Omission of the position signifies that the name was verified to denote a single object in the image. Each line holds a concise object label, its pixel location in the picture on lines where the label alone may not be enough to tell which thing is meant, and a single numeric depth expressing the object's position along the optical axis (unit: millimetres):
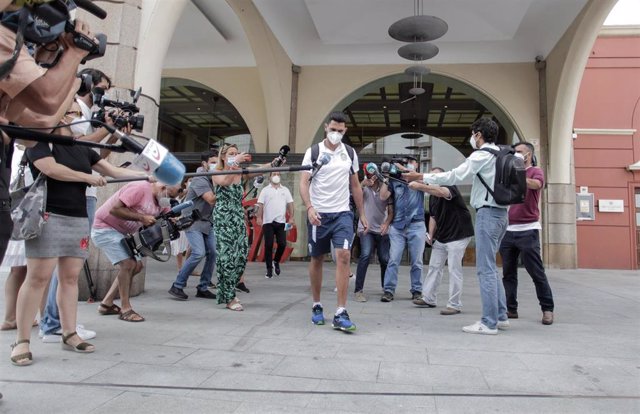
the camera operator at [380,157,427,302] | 5633
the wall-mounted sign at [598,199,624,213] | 13297
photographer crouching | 4035
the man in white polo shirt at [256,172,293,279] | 7977
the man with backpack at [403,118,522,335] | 3863
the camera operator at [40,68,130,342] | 2982
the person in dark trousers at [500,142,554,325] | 4332
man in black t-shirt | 4770
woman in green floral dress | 4754
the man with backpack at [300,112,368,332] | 3924
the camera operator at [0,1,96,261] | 1656
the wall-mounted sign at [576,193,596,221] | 13125
